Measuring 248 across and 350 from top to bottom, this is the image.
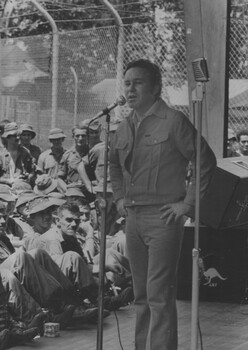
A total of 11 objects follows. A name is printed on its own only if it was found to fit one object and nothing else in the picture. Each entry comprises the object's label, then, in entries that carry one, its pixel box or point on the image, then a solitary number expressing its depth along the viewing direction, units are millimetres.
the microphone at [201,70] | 7243
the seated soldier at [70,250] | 10606
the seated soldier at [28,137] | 17766
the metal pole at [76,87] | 17103
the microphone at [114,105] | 7253
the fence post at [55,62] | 17428
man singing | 7398
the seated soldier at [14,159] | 16247
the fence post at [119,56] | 16189
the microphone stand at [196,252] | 7035
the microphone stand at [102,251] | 7248
